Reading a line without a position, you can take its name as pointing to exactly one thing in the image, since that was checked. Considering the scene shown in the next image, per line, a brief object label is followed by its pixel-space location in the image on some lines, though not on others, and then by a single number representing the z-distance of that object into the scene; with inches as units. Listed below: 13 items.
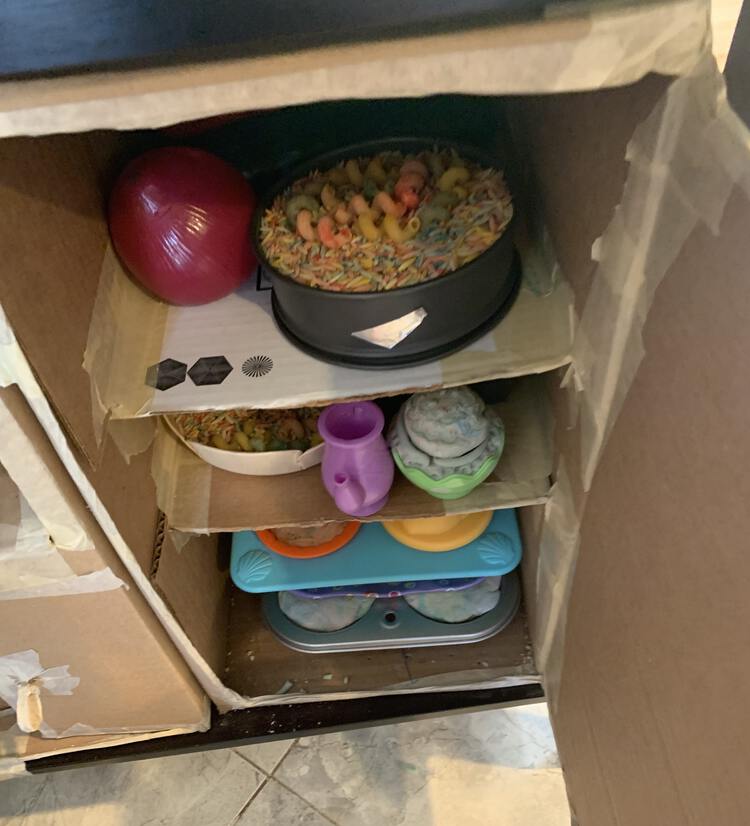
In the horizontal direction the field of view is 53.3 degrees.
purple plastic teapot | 29.6
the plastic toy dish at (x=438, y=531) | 37.0
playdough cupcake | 29.4
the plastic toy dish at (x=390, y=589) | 39.7
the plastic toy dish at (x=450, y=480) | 30.0
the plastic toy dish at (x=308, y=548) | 37.2
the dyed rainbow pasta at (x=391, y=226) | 24.8
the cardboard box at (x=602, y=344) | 15.8
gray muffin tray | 40.7
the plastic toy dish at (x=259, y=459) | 32.0
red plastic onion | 26.5
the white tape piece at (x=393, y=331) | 25.0
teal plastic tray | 36.7
